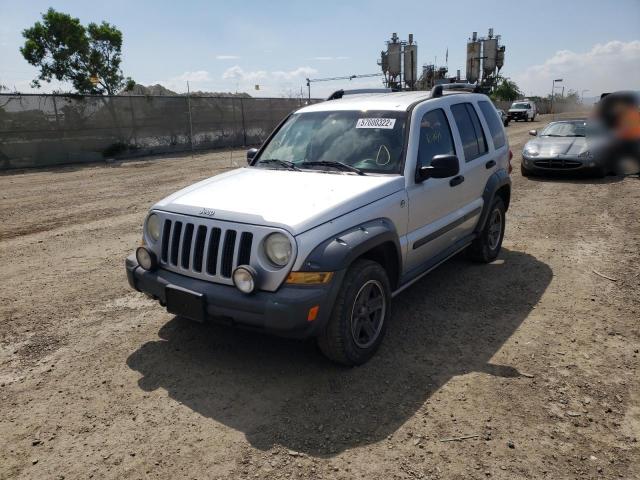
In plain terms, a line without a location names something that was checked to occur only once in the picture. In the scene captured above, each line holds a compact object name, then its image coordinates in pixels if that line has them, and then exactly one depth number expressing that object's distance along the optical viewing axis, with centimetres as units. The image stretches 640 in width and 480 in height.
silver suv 312
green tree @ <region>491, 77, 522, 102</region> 6548
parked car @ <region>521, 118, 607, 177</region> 1130
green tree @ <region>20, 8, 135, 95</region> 2192
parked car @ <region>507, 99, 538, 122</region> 3978
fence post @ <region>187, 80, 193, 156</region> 2127
